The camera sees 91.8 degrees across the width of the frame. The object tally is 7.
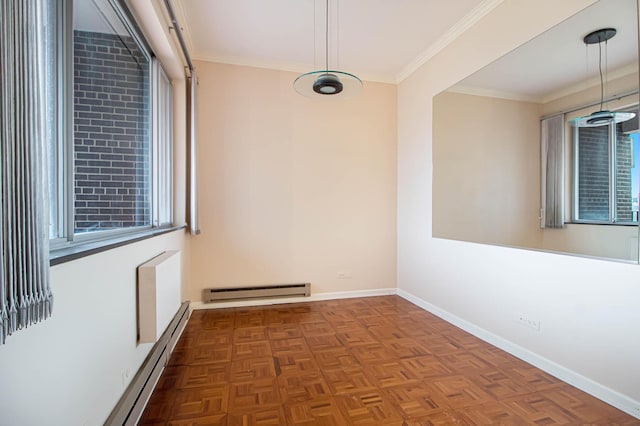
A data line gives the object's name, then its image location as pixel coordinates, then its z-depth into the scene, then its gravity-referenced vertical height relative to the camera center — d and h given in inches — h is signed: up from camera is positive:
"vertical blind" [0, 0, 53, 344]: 27.3 +3.7
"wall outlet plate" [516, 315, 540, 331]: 96.2 -36.6
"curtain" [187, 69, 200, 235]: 132.0 +19.7
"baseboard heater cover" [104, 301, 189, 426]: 61.9 -41.3
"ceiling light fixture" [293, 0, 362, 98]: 92.4 +38.8
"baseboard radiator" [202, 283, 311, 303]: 148.3 -41.4
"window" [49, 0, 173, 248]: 56.4 +19.7
